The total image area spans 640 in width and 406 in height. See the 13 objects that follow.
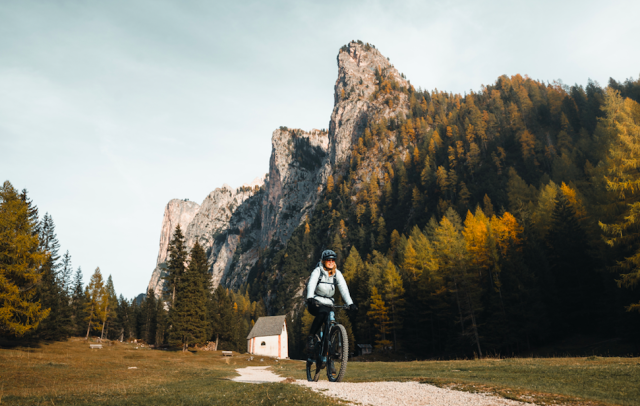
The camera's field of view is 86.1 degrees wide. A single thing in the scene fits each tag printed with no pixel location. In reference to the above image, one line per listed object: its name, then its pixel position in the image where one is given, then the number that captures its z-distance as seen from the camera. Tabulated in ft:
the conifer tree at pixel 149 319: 293.23
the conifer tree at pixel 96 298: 232.12
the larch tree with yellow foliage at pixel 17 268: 92.48
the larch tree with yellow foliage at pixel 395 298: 174.70
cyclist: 29.37
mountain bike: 29.04
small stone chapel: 228.63
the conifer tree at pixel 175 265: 174.29
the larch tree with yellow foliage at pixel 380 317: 174.29
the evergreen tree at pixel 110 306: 247.91
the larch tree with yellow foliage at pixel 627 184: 76.79
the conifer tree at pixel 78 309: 225.15
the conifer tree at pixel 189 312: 154.51
